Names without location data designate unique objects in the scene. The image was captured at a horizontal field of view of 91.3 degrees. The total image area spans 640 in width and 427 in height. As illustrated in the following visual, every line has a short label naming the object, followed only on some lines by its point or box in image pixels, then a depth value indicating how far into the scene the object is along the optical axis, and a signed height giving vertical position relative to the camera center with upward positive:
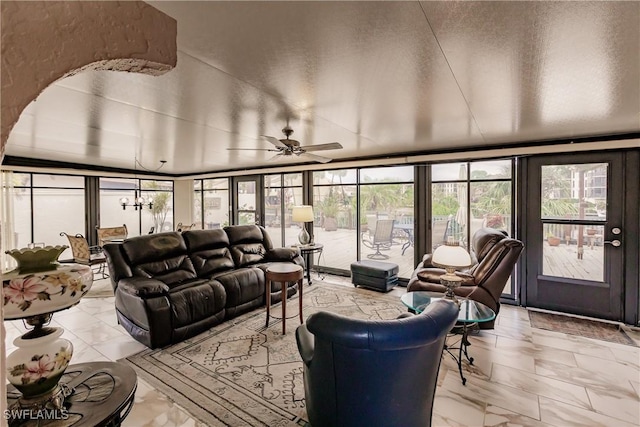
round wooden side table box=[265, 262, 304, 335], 3.67 -0.78
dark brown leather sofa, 3.29 -0.85
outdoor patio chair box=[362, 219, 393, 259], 6.06 -0.51
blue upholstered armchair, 1.61 -0.85
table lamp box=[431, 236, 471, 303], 2.82 -0.45
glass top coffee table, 2.78 -0.94
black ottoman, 5.20 -1.07
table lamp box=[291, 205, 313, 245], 5.81 -0.05
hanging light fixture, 6.43 +0.20
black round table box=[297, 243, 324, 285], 5.80 -0.71
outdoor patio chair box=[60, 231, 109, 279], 5.41 -0.73
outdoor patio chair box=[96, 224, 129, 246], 6.50 -0.50
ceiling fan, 3.53 +0.74
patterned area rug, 2.35 -1.47
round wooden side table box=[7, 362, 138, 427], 1.23 -0.82
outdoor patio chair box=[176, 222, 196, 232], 7.62 -0.40
